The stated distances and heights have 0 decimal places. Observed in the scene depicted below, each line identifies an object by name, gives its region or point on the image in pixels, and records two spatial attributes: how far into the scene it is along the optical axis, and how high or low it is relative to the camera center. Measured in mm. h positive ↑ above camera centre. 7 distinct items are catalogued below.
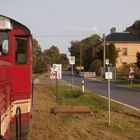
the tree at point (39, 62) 48184 +998
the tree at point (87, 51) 53879 +3515
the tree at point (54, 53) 74557 +4029
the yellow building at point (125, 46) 59581 +4682
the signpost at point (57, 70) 15769 -151
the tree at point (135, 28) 74393 +10999
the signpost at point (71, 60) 21494 +576
